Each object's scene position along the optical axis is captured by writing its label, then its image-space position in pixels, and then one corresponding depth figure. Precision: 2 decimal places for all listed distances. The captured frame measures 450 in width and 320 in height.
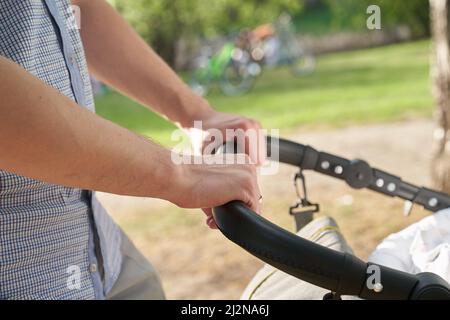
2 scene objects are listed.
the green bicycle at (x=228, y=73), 13.73
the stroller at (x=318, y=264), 1.16
